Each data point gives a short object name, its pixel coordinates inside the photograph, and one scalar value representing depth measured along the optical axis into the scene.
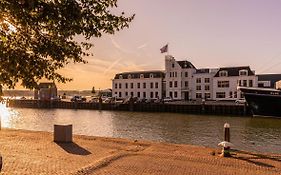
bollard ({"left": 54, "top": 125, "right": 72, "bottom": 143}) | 16.73
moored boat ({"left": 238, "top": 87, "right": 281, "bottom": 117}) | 45.81
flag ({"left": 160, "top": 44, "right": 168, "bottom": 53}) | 77.37
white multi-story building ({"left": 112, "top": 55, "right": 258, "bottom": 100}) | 77.19
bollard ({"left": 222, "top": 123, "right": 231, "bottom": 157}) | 13.69
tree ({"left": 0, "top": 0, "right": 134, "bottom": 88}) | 7.48
